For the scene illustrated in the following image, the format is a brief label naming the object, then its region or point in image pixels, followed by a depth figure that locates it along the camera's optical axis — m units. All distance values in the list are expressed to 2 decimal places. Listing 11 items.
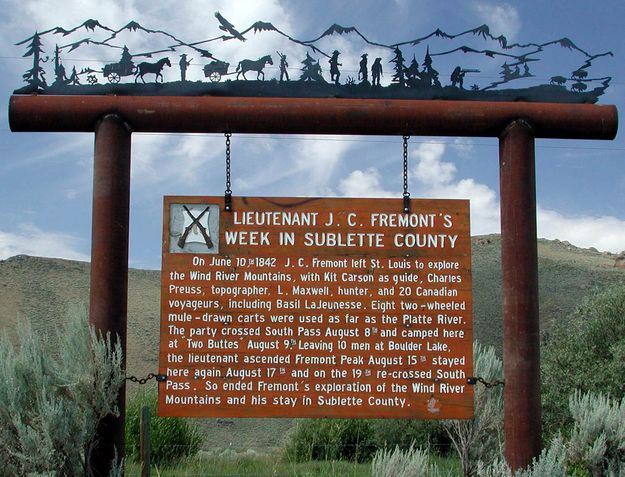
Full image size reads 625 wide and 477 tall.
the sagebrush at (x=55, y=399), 5.96
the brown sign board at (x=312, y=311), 6.49
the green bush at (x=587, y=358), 16.20
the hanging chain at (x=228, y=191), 6.64
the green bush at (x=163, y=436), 14.26
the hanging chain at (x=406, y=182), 6.70
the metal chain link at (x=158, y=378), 6.41
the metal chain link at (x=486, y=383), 6.56
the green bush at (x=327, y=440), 15.37
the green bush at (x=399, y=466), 5.85
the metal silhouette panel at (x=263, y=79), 6.87
